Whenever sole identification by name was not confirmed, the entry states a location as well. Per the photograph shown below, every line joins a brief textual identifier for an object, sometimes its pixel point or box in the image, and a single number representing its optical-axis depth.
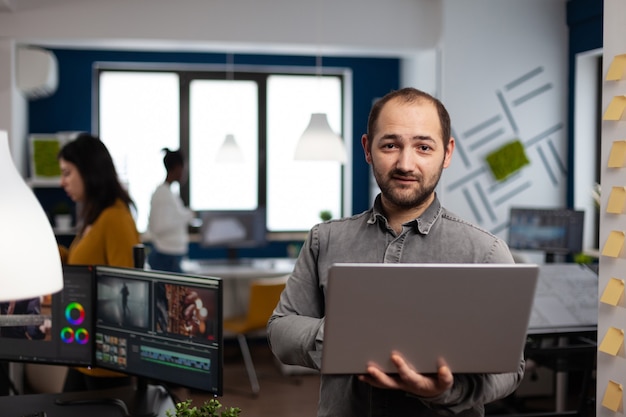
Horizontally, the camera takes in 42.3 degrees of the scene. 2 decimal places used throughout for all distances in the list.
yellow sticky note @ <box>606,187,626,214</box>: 2.27
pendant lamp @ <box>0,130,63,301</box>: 1.41
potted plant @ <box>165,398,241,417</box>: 1.84
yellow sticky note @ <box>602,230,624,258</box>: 2.29
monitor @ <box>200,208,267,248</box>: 6.72
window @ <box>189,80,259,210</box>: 7.50
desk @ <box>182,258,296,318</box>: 6.24
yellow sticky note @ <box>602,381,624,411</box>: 2.30
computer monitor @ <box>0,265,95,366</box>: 2.54
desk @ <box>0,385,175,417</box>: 2.39
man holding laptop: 1.63
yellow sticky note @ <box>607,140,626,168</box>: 2.27
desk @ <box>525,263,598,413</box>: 3.63
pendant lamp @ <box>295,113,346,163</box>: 5.18
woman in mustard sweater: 3.01
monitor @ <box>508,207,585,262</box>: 5.45
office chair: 5.49
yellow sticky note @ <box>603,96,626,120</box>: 2.27
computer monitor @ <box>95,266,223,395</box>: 2.23
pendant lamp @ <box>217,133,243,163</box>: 6.72
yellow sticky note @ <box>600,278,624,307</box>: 2.29
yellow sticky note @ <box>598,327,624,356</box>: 2.30
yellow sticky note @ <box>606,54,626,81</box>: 2.26
